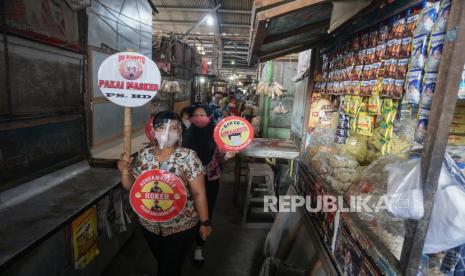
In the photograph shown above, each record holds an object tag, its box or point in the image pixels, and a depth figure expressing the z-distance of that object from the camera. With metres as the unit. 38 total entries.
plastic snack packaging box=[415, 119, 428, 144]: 1.36
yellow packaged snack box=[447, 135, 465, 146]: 2.34
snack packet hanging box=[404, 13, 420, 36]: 1.96
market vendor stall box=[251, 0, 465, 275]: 1.28
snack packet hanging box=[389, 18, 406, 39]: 2.11
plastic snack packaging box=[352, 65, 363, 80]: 2.76
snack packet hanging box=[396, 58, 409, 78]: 2.02
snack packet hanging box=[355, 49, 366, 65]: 2.76
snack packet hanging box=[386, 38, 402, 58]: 2.12
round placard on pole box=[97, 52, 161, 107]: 2.27
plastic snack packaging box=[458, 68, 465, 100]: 1.47
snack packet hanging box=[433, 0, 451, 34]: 1.27
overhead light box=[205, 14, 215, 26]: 11.66
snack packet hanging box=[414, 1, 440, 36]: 1.58
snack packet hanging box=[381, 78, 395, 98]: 2.18
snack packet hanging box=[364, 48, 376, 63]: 2.53
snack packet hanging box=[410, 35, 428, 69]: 1.67
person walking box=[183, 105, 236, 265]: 3.87
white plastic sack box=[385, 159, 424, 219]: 1.28
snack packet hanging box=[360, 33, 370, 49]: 2.70
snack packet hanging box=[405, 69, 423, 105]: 1.71
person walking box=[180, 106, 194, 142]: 3.98
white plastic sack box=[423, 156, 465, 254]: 1.31
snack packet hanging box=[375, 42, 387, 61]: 2.36
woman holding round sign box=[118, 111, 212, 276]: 2.19
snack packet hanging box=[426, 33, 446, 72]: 1.29
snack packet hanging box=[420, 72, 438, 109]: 1.31
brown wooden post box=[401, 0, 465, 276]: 1.17
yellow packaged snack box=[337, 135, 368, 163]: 3.11
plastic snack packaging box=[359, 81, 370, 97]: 2.59
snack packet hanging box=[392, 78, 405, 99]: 2.06
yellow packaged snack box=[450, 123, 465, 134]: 2.32
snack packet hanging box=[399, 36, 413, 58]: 1.99
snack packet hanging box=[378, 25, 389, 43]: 2.35
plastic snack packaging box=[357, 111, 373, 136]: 2.75
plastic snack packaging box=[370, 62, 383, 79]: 2.40
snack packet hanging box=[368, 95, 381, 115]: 2.48
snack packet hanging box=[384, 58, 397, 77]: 2.16
